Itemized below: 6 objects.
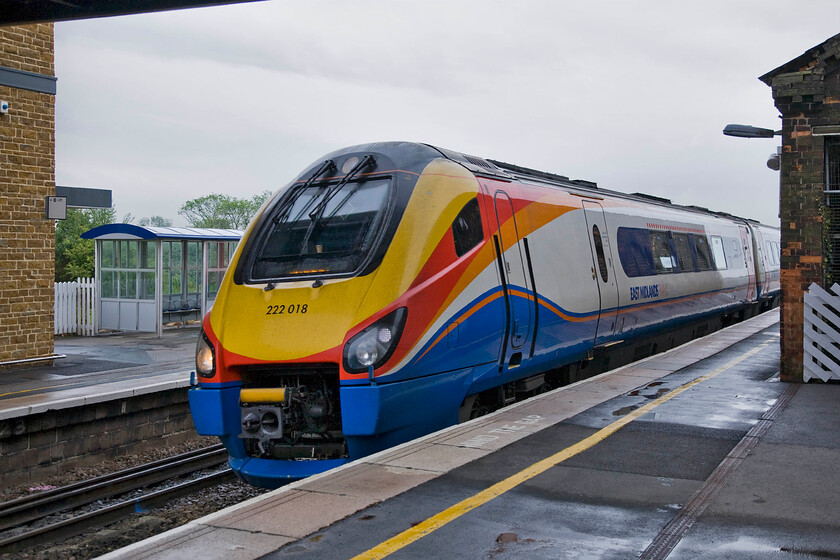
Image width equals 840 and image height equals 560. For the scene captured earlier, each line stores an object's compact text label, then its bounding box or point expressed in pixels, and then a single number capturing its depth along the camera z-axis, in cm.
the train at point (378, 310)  681
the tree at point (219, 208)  6988
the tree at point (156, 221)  8522
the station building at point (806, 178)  1058
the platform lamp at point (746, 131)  1429
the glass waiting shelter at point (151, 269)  2003
